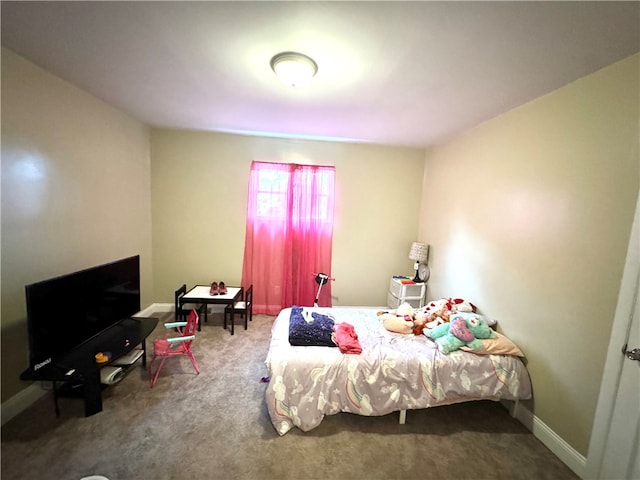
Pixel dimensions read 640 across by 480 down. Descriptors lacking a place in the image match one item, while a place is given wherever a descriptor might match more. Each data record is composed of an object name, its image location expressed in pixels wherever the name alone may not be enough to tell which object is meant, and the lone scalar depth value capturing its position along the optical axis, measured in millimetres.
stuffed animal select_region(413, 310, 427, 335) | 2406
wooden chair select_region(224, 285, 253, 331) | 3264
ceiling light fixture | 1595
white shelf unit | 3469
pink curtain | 3580
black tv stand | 1688
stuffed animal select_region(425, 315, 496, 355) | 2045
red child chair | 2207
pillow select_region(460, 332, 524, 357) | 2006
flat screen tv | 1642
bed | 1830
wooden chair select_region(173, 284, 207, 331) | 3117
